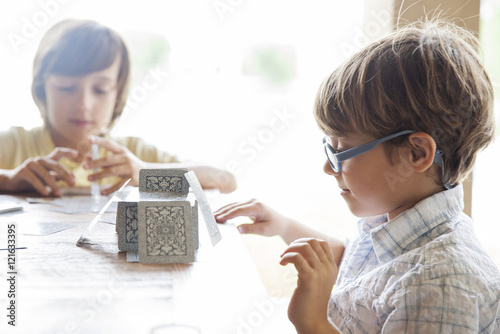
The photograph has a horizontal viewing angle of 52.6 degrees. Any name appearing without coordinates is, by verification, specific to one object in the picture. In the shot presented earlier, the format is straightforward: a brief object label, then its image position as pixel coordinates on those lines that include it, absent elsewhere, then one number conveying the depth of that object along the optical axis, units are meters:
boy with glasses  0.84
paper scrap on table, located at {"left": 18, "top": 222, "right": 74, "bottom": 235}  1.06
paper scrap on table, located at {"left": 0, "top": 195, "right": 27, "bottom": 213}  1.29
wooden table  0.60
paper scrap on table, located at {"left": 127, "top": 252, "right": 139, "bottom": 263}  0.86
